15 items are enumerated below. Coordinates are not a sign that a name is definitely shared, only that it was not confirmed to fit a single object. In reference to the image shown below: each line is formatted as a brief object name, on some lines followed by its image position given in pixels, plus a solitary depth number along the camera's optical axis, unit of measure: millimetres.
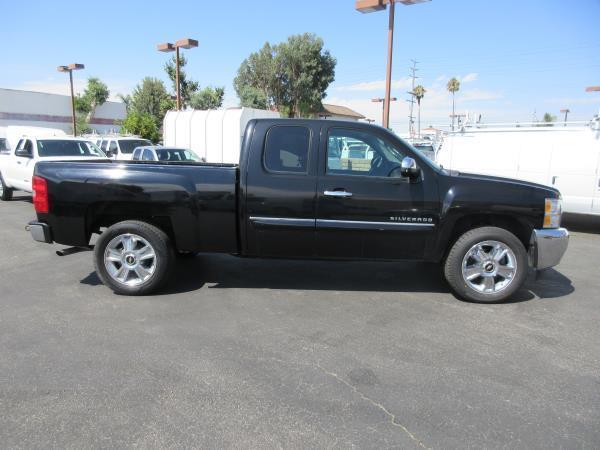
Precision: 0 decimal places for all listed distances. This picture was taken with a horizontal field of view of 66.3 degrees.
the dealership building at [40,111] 43875
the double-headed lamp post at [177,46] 19548
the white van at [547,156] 8586
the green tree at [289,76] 44344
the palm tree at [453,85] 74125
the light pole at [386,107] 14497
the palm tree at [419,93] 70688
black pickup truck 4637
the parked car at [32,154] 11031
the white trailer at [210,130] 20266
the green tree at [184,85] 44031
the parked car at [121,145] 17406
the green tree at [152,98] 45750
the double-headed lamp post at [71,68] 27484
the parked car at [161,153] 14258
